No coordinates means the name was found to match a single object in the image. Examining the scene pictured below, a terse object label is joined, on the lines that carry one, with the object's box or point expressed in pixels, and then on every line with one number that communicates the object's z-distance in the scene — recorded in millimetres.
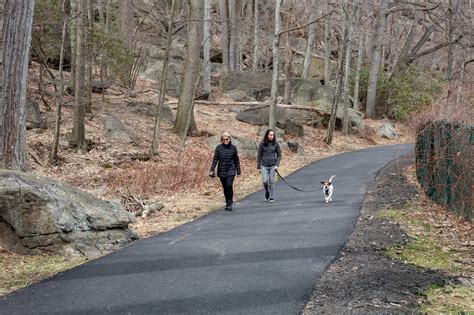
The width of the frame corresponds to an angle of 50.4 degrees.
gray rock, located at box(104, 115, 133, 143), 20031
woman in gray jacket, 12992
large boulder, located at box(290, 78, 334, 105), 34062
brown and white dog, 12414
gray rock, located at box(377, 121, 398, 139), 34406
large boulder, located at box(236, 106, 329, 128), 29188
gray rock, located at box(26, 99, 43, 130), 18450
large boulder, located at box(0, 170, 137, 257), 7988
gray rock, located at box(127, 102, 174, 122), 25203
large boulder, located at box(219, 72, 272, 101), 34844
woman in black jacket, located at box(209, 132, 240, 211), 11914
